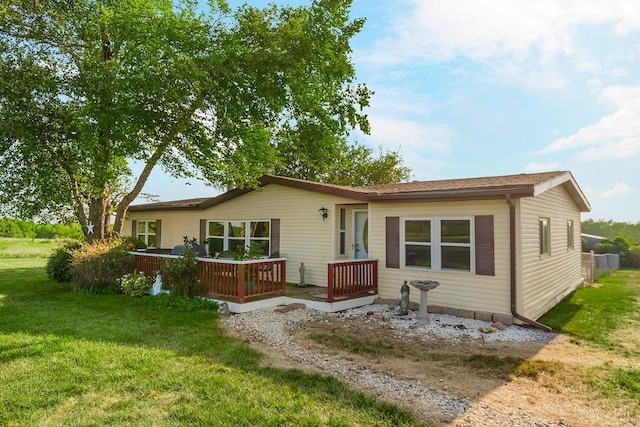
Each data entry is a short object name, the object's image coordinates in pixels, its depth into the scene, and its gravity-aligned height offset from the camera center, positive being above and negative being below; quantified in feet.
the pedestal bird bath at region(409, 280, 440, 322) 25.30 -3.93
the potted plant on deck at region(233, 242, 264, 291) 28.48 -2.64
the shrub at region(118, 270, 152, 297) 32.48 -4.65
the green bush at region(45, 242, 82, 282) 42.19 -4.02
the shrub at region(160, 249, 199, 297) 29.91 -3.48
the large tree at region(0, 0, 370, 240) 35.42 +13.78
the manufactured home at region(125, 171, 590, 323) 25.53 -0.24
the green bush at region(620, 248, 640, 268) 70.54 -5.13
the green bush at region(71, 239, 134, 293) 34.78 -3.45
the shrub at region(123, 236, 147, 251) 47.15 -1.76
